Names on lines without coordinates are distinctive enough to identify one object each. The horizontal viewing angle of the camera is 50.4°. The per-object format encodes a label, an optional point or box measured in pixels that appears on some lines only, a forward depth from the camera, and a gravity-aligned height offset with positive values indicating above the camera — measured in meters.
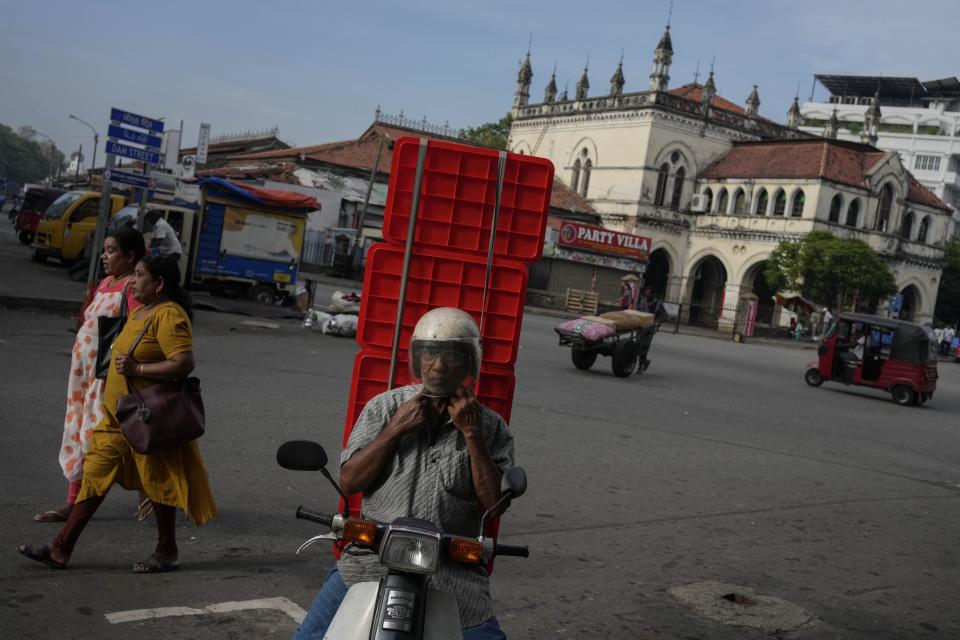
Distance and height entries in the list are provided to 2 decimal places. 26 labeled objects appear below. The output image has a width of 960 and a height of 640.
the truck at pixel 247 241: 23.05 +0.01
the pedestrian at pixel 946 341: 48.53 +0.14
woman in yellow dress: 4.98 -1.13
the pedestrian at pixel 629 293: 20.85 +0.10
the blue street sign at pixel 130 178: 16.15 +0.74
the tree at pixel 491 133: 73.44 +10.46
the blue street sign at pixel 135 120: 15.77 +1.63
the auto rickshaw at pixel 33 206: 33.47 +0.14
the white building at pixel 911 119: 97.00 +21.97
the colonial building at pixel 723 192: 53.38 +6.70
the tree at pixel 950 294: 68.12 +3.33
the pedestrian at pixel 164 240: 17.27 -0.17
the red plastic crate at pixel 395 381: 4.37 -0.48
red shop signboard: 48.50 +2.58
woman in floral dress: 5.61 -0.80
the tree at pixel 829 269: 47.69 +2.70
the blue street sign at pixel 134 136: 15.76 +1.38
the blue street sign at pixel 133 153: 15.73 +1.13
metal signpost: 15.73 +1.25
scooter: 2.63 -0.84
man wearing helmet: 3.10 -0.59
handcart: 17.91 -0.78
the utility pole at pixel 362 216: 45.17 +1.89
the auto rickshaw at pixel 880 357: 20.28 -0.46
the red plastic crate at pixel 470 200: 4.42 +0.32
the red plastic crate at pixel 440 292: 4.43 -0.09
